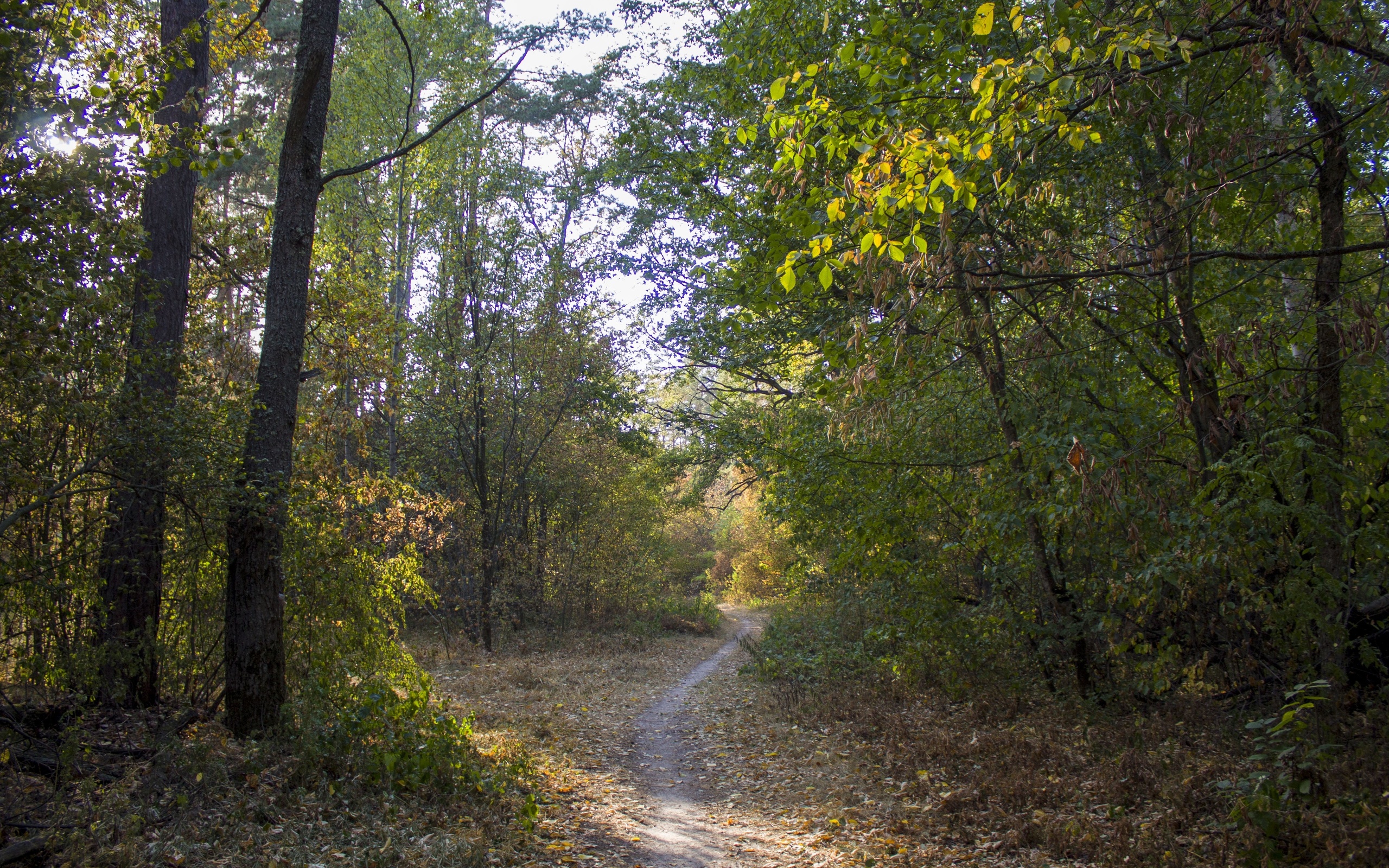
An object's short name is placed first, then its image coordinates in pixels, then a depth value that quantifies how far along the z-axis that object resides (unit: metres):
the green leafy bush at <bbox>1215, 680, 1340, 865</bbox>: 4.14
